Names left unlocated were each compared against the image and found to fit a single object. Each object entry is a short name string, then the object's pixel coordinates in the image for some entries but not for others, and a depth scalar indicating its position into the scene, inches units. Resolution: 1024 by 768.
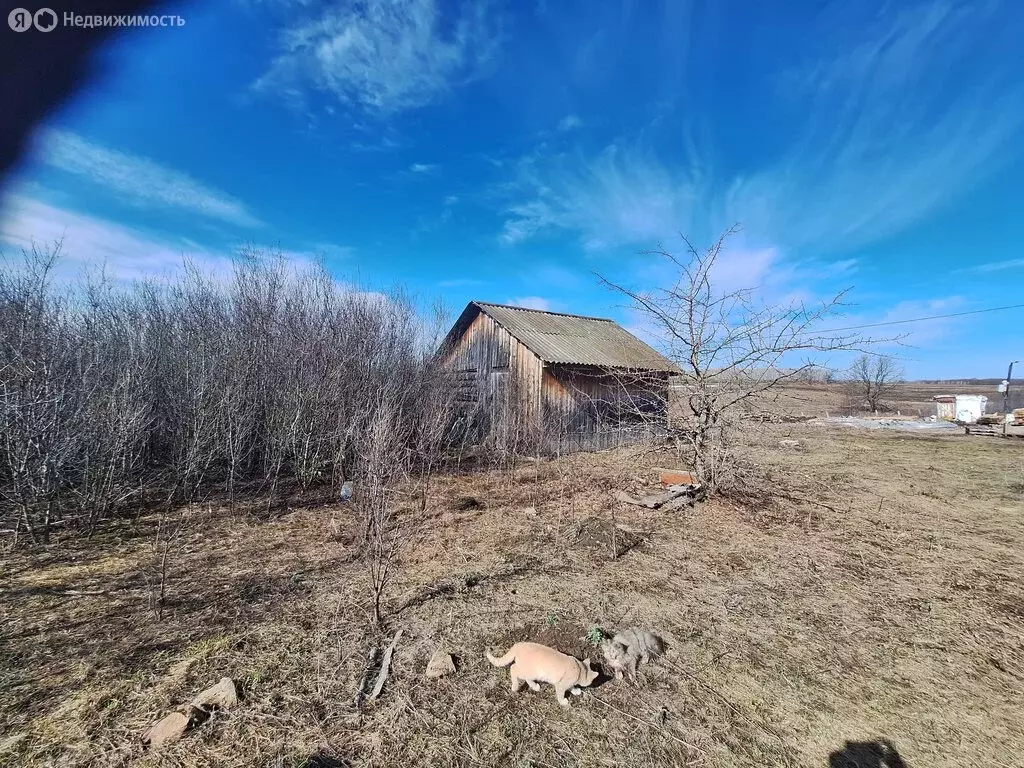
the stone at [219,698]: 100.0
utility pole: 870.8
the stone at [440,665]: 115.2
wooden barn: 481.1
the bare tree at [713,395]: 260.7
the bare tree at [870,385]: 1200.4
